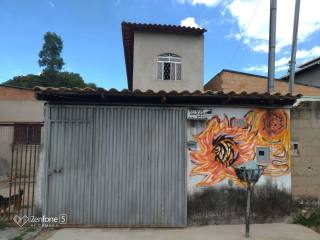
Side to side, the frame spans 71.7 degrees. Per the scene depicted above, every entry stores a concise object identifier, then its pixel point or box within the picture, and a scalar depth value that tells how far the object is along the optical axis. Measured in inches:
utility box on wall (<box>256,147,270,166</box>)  206.0
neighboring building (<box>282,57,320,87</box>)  552.1
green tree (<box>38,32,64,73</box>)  1454.4
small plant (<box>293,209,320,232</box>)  199.6
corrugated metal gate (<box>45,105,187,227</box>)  193.8
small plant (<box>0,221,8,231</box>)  189.0
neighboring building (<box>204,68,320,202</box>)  215.3
